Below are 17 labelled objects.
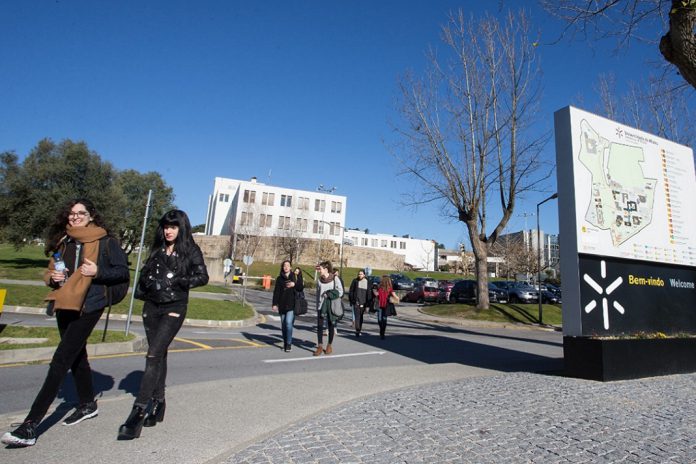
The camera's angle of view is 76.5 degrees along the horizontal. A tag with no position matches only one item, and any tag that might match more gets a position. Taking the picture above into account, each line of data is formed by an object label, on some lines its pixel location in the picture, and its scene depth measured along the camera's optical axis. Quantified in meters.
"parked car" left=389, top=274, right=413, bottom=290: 45.49
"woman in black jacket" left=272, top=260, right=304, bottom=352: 9.06
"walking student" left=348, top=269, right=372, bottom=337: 13.05
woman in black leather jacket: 3.89
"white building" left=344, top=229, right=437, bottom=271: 107.38
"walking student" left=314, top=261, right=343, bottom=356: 9.05
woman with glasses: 3.53
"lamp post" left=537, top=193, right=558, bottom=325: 21.68
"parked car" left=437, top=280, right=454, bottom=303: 34.72
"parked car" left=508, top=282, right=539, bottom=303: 33.03
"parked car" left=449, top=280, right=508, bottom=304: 30.66
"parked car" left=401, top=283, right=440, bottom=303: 34.03
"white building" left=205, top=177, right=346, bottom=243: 70.50
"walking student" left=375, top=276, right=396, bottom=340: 12.60
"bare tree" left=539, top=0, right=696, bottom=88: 6.41
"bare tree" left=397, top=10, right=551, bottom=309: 20.75
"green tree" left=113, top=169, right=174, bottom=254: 47.82
